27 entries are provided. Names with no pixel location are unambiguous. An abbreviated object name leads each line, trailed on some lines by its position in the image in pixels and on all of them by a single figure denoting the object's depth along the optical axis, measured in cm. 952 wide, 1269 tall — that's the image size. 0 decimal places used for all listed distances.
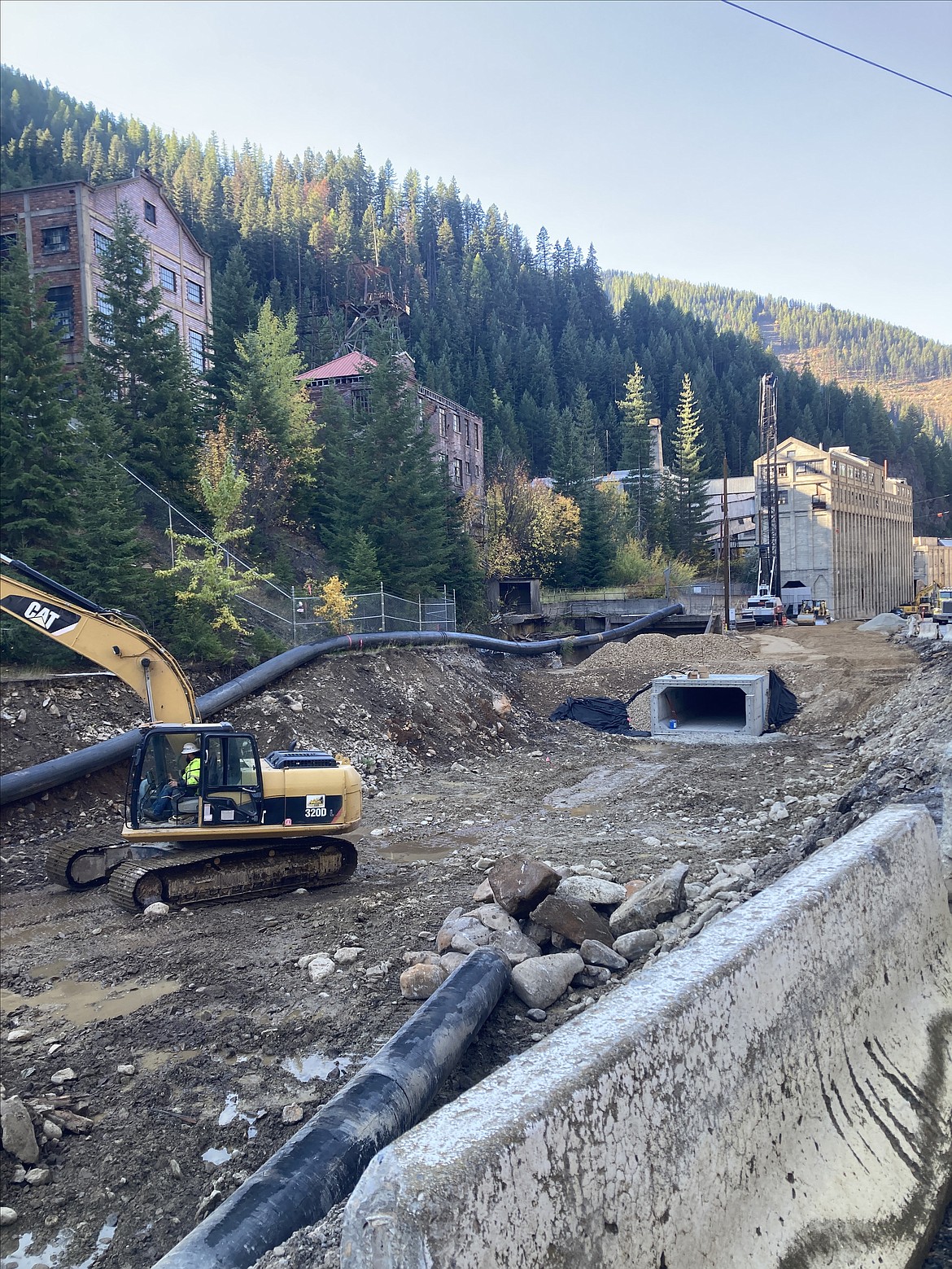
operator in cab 1228
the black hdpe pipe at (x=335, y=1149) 427
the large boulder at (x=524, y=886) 930
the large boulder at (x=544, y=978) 782
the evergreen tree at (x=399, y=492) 3744
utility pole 4678
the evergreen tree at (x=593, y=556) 5850
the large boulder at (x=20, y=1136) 625
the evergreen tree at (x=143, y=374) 3078
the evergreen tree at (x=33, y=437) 2122
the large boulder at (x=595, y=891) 986
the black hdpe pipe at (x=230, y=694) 1534
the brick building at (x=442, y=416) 5312
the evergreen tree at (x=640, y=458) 8112
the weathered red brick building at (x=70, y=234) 3838
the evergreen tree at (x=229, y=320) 4053
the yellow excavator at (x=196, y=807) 1220
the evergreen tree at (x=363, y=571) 3278
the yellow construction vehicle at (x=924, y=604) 5709
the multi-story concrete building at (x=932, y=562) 9612
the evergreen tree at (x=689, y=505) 8019
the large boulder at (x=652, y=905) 883
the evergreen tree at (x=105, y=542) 2088
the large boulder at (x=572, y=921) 888
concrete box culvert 2591
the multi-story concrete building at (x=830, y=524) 7081
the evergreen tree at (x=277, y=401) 3631
